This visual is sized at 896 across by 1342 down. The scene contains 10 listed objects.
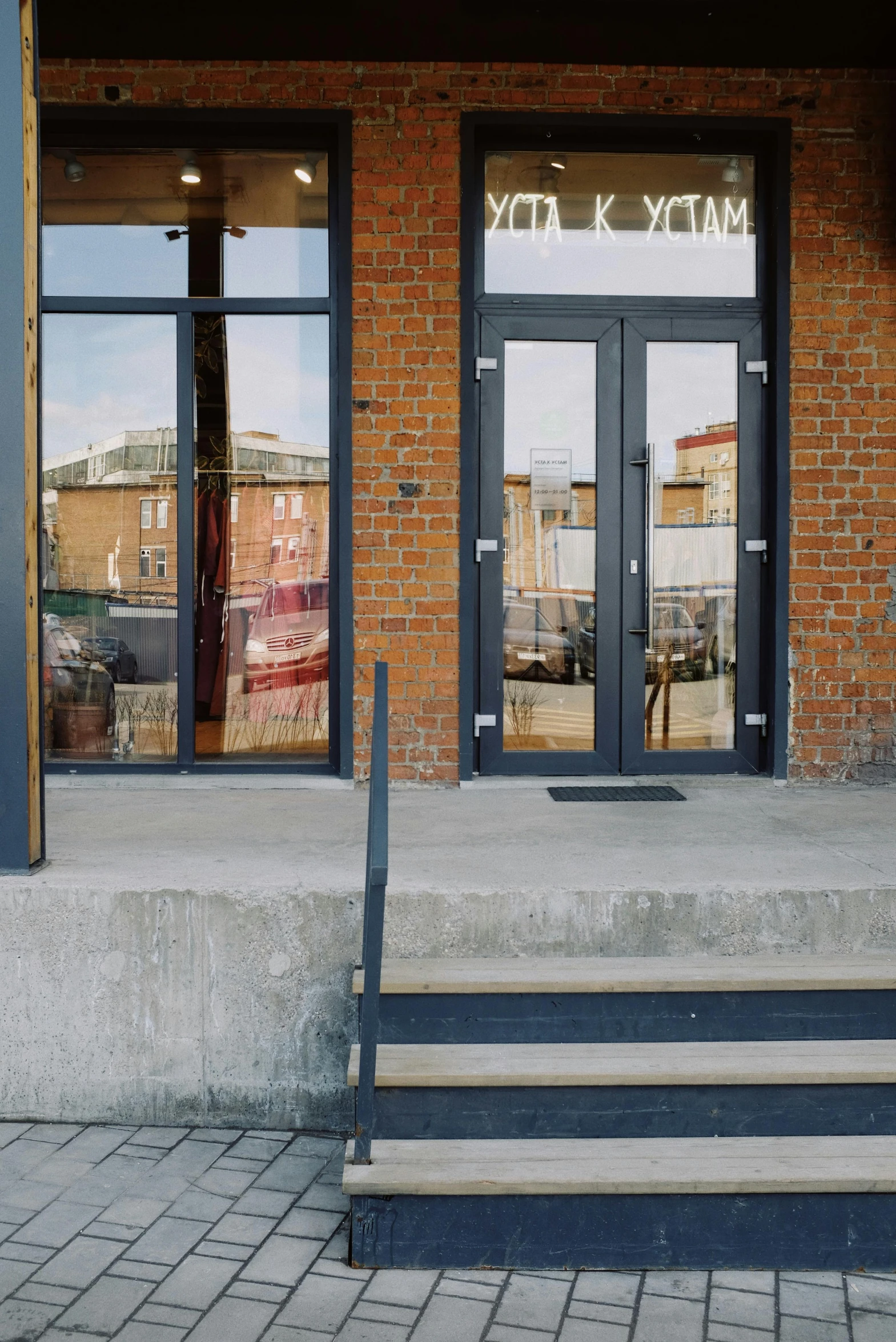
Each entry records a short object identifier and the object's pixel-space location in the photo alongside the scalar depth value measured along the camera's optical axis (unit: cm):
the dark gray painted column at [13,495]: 353
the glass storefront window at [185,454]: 538
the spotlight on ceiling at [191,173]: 538
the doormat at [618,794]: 495
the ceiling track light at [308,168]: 534
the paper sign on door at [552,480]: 536
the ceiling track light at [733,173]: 539
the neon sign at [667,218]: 536
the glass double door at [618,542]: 533
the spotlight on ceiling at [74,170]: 536
